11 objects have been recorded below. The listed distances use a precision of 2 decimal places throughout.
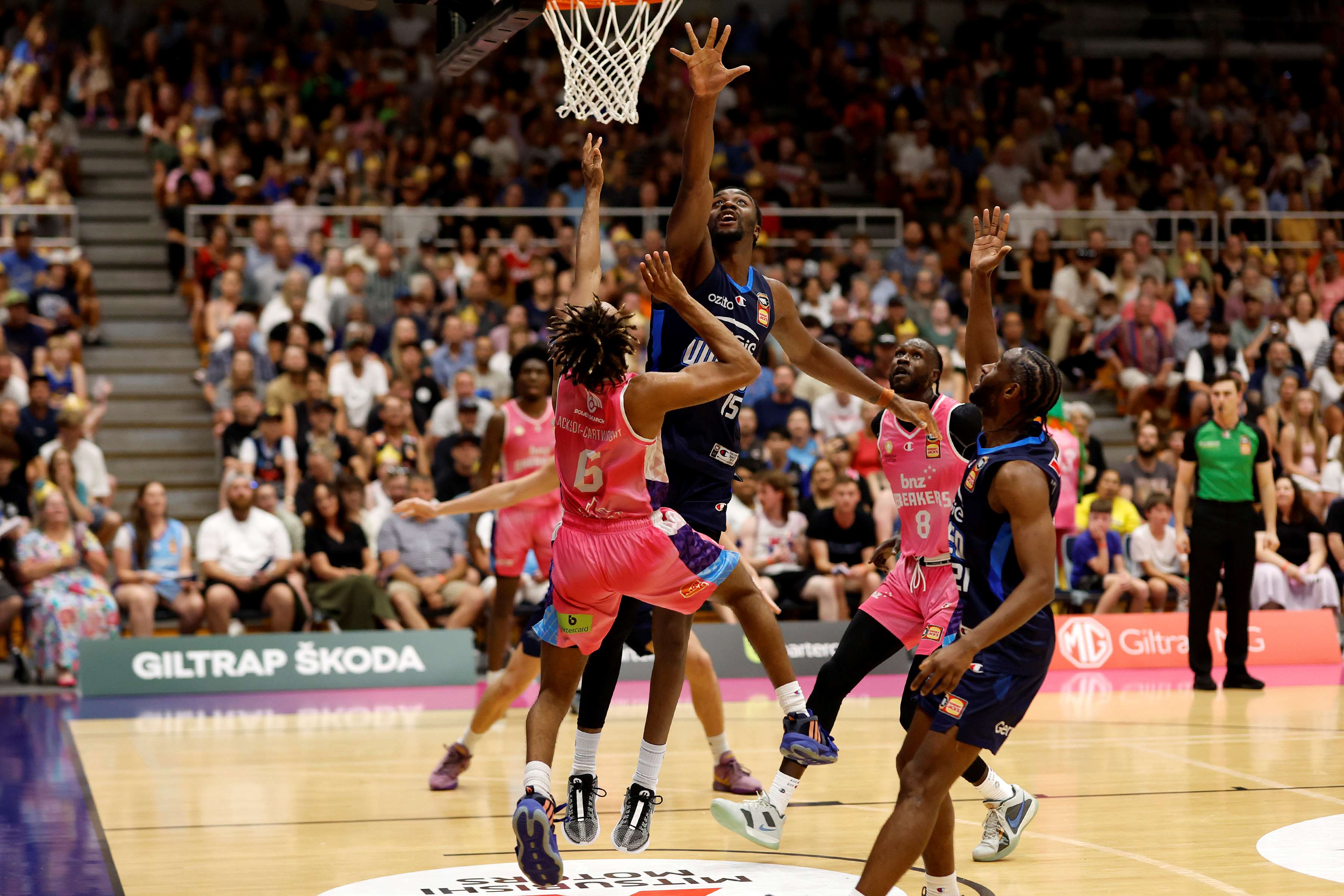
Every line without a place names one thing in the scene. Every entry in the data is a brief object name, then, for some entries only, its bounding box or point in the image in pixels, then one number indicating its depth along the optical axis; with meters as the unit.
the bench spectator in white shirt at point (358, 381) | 14.05
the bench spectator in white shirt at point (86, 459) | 12.68
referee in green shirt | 10.59
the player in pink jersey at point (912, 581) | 5.93
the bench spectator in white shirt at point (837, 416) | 14.46
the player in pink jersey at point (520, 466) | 9.71
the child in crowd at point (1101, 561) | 12.81
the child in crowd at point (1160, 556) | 13.02
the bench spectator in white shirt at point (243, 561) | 11.83
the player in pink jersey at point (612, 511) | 5.26
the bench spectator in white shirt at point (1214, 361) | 15.83
